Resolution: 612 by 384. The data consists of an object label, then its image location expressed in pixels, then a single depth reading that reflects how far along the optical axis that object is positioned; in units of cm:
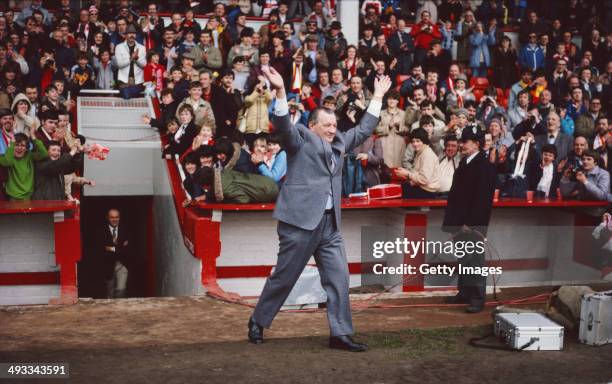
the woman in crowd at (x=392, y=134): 1280
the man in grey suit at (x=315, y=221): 680
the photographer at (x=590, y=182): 1125
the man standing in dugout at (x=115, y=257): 1197
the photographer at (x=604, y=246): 1079
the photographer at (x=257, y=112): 1317
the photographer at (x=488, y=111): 1411
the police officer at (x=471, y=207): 866
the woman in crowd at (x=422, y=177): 1123
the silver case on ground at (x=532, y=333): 705
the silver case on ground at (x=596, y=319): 727
